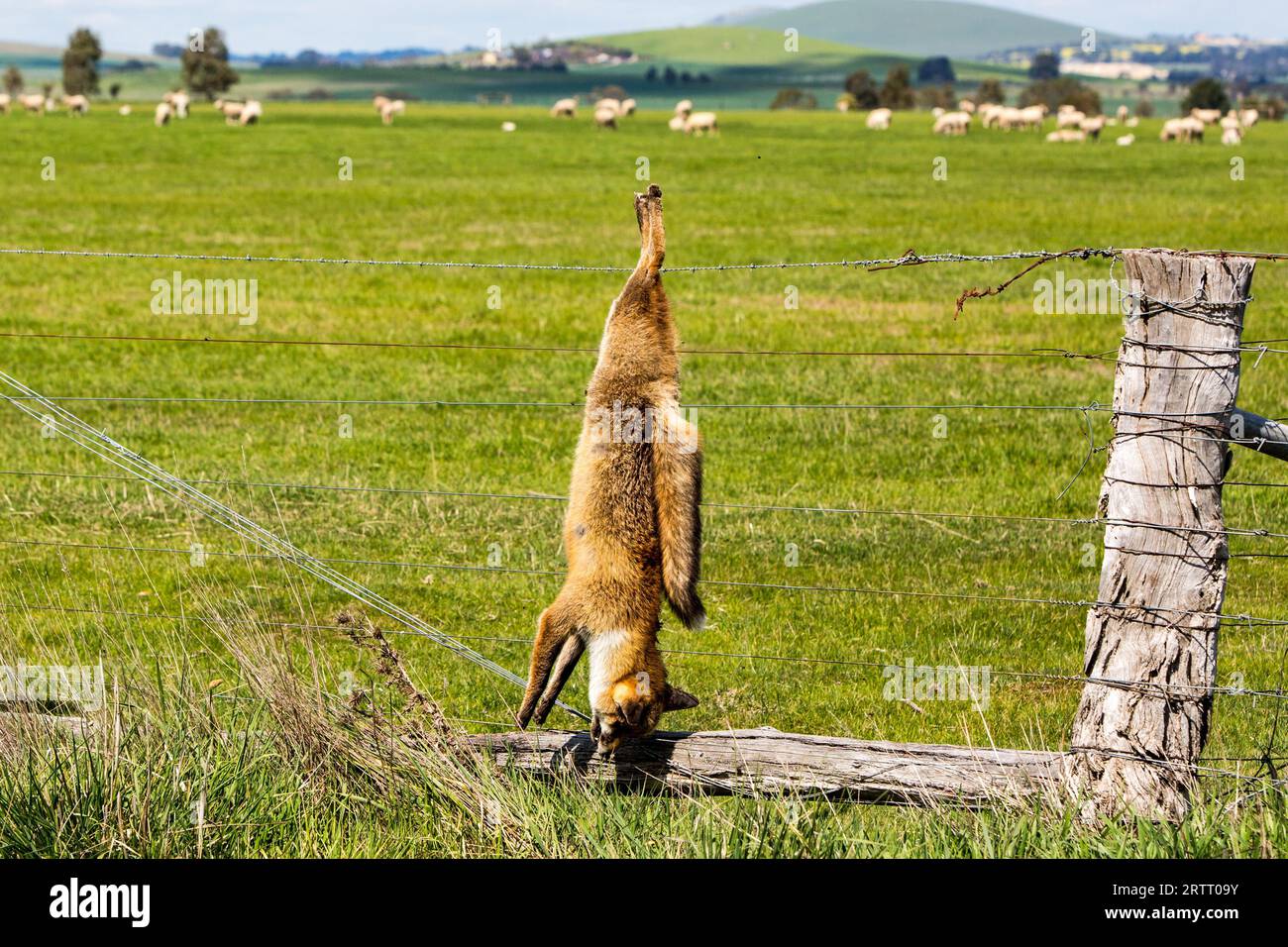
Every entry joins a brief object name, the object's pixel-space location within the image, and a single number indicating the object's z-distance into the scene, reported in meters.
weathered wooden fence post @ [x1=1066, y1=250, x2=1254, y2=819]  4.50
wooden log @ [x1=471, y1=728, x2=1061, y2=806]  4.75
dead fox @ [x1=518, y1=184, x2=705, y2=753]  4.39
